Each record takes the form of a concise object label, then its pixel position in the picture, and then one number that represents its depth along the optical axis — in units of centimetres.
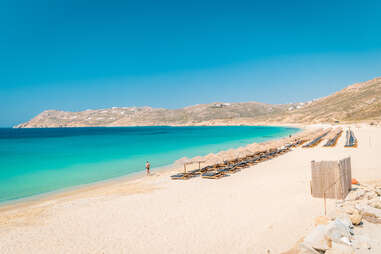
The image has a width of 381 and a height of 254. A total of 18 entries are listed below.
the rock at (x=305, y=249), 519
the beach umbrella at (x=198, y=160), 2368
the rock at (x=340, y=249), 491
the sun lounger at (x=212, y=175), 1647
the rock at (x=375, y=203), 739
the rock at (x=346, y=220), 596
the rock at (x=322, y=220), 657
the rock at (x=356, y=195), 888
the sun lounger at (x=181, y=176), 1704
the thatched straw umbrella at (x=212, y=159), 2306
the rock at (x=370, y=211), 653
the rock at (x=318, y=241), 514
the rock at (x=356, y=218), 627
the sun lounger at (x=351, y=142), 2796
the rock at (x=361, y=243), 509
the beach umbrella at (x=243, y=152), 2604
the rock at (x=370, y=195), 869
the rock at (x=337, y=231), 525
